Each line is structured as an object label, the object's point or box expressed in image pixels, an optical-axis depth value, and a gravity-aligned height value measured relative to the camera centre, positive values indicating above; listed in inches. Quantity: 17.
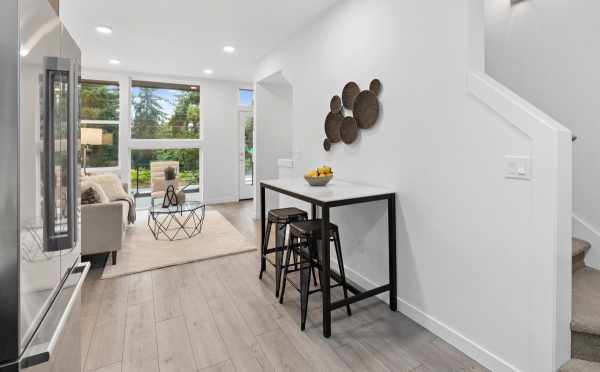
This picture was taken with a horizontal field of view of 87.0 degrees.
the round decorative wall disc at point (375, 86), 98.5 +29.9
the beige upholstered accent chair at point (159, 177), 219.6 +3.1
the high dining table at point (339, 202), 81.8 -5.4
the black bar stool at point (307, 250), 85.8 -20.6
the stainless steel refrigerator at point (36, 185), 28.9 -0.4
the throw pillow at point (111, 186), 175.3 -2.8
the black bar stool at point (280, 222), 103.4 -13.9
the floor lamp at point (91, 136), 193.0 +27.5
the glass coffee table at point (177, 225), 163.7 -26.4
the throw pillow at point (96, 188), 134.0 -3.0
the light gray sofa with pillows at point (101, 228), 123.7 -18.5
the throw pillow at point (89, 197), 131.4 -6.7
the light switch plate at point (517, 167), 61.5 +2.9
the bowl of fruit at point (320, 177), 103.3 +1.5
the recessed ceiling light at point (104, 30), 142.5 +69.6
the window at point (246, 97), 275.3 +73.6
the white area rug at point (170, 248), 130.9 -32.0
